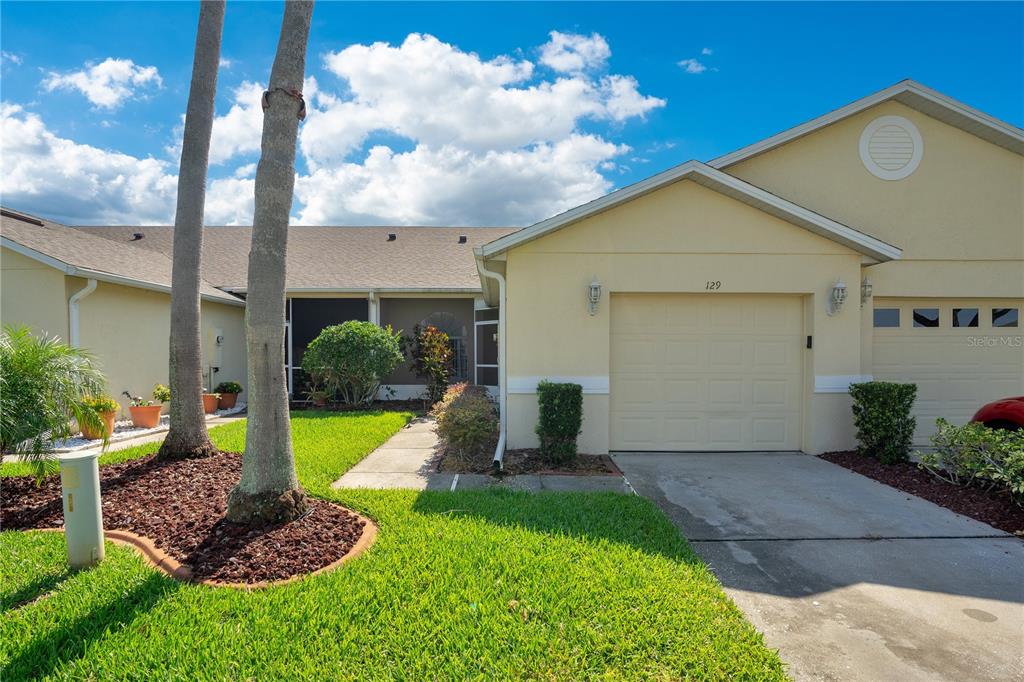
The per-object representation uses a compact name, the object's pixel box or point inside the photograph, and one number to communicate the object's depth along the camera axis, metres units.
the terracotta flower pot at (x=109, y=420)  8.23
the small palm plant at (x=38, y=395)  4.55
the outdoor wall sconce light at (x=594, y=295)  7.15
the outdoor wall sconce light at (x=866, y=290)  8.00
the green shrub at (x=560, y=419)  6.73
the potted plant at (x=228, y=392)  12.45
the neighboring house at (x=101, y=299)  8.77
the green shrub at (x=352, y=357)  11.48
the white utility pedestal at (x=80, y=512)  3.57
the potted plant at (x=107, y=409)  7.72
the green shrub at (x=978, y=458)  5.15
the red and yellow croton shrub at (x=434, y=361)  12.16
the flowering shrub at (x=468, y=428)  7.08
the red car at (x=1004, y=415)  6.55
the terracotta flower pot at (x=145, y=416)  9.58
